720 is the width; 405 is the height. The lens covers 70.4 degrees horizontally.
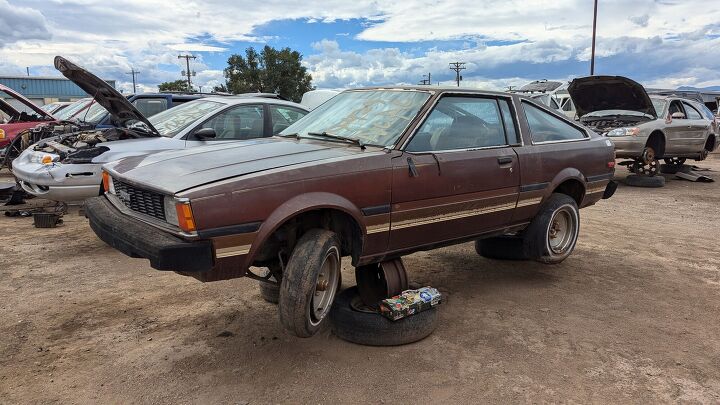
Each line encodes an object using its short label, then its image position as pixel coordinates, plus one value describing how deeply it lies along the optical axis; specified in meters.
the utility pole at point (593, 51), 33.34
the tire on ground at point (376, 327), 3.43
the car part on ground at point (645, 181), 11.08
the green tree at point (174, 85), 57.16
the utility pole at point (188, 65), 61.50
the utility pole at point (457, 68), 62.42
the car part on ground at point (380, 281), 3.65
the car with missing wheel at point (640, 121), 10.73
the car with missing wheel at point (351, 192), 2.78
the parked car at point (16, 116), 9.28
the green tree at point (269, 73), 38.41
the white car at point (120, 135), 5.76
